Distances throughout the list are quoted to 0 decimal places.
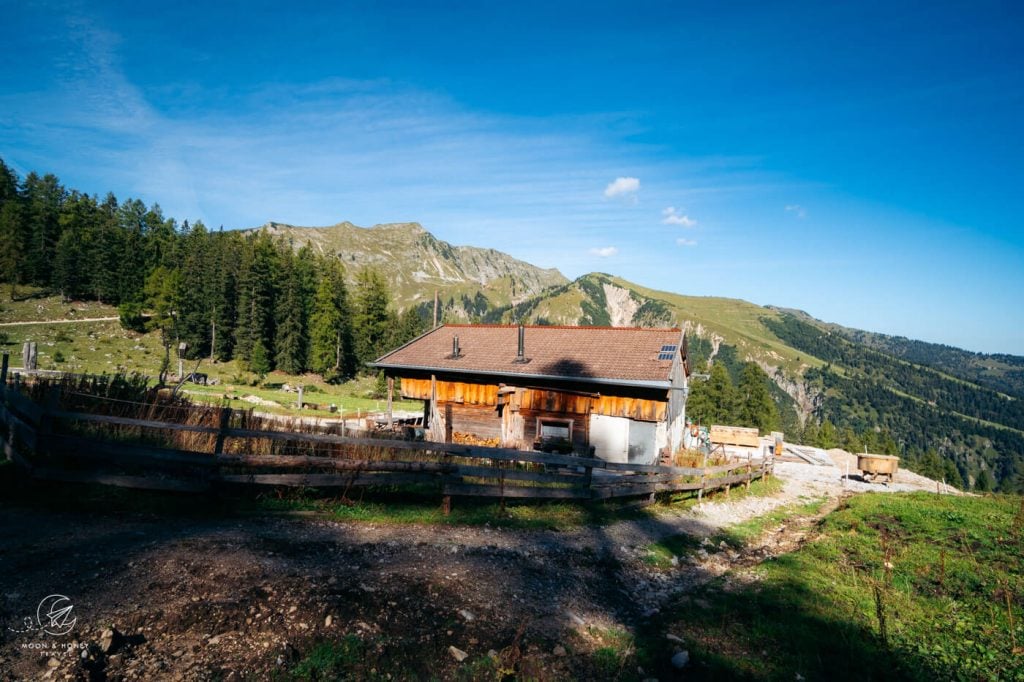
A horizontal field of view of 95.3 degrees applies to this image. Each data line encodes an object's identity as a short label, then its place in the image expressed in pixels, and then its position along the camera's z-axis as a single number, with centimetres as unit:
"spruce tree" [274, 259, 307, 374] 6312
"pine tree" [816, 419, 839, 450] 7423
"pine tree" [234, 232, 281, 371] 6406
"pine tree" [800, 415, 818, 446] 8286
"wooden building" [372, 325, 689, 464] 2220
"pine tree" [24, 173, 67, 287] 7312
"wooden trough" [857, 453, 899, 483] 2739
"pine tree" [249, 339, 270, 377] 5991
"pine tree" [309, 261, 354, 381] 6419
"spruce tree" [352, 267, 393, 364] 7038
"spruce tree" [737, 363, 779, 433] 6353
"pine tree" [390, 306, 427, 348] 7256
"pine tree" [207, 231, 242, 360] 6625
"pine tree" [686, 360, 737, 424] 6316
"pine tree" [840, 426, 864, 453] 7902
